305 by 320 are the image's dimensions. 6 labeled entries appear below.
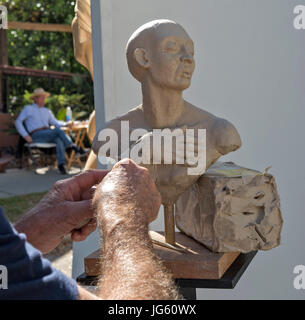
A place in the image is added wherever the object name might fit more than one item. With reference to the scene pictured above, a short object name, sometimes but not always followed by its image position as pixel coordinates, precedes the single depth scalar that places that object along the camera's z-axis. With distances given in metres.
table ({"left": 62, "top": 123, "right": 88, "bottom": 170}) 7.29
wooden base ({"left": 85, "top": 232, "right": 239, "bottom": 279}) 1.47
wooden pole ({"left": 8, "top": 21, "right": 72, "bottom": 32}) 6.52
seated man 6.75
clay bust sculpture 1.56
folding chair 6.88
